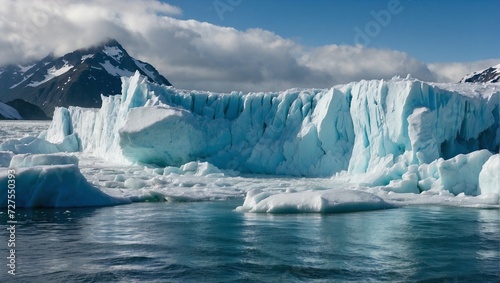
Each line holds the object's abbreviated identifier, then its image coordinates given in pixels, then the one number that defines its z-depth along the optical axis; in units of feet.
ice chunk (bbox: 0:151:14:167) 76.13
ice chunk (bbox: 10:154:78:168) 62.08
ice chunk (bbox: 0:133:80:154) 102.44
